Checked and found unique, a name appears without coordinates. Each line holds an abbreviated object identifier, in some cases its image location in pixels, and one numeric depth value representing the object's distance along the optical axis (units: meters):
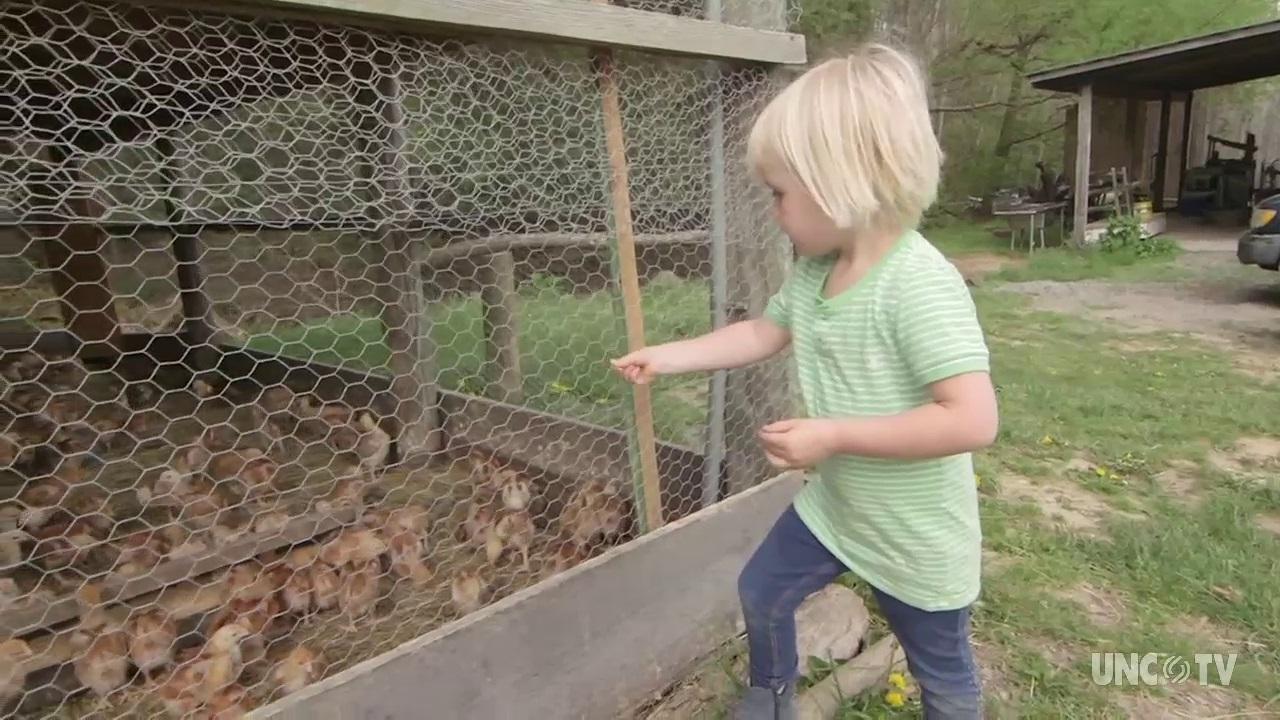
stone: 1.97
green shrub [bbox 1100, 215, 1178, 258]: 9.50
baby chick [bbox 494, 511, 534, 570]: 2.52
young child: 1.14
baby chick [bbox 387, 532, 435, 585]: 2.44
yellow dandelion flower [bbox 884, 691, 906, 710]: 1.79
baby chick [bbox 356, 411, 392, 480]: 3.12
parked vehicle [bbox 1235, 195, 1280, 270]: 6.25
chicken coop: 1.82
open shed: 9.27
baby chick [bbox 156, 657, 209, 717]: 1.90
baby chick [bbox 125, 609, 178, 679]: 1.98
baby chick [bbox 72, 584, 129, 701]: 1.92
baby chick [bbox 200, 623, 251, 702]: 1.91
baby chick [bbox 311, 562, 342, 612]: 2.28
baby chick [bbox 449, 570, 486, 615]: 2.24
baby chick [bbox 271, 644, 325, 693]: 1.89
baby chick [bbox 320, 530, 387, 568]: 2.36
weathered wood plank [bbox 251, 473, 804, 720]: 1.51
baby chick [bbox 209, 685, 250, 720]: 1.77
